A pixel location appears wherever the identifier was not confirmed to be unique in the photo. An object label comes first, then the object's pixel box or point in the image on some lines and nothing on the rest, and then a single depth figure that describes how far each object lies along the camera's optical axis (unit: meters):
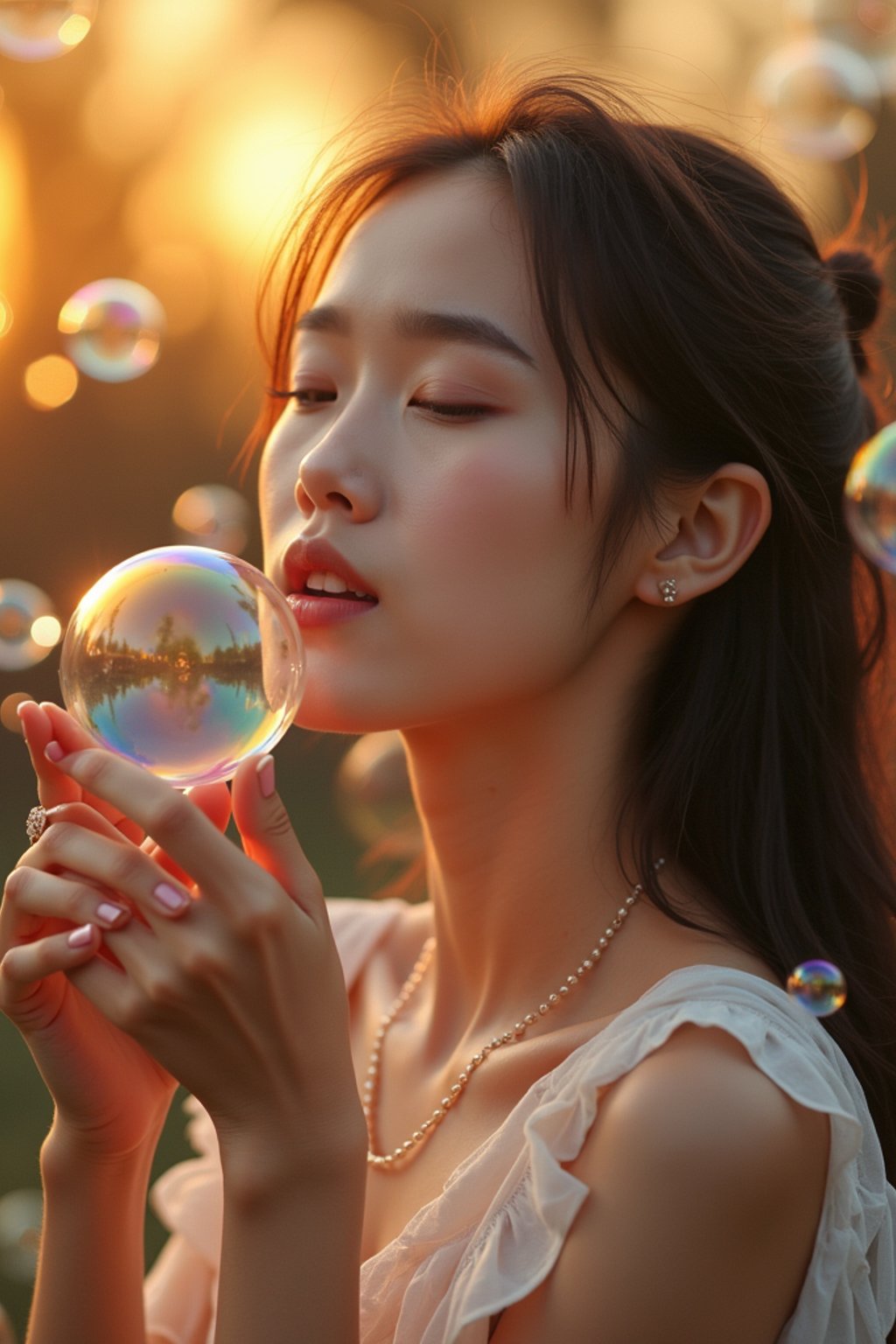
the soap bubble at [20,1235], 2.58
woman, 1.45
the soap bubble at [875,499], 1.75
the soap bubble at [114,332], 2.76
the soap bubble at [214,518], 3.11
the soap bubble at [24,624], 2.66
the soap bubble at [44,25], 2.76
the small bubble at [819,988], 1.66
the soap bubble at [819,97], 2.74
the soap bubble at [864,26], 2.88
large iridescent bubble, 1.50
